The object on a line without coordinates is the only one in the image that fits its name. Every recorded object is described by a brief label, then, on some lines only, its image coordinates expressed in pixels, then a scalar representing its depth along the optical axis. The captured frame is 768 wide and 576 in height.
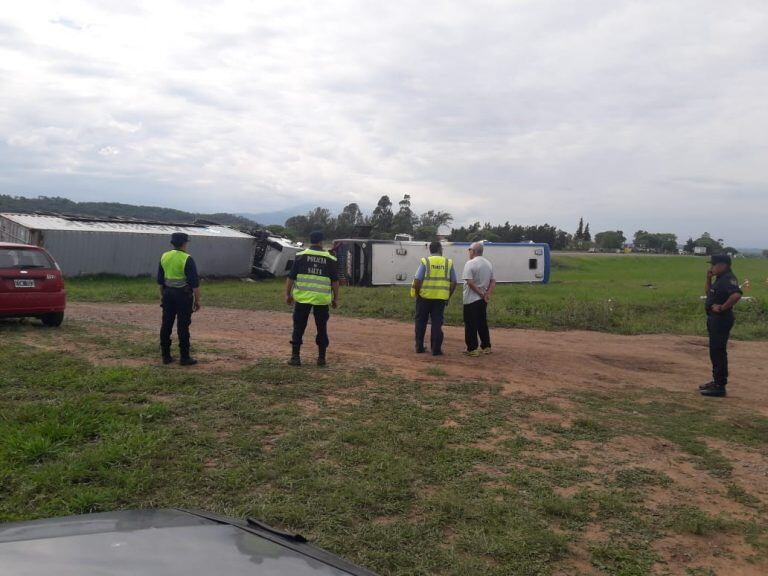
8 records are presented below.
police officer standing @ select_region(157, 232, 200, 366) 7.59
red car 9.91
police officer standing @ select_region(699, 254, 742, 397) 7.48
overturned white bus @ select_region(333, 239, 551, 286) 25.02
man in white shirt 9.34
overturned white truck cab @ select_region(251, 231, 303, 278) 28.45
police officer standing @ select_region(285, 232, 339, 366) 7.84
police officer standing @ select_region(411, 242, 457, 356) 9.35
